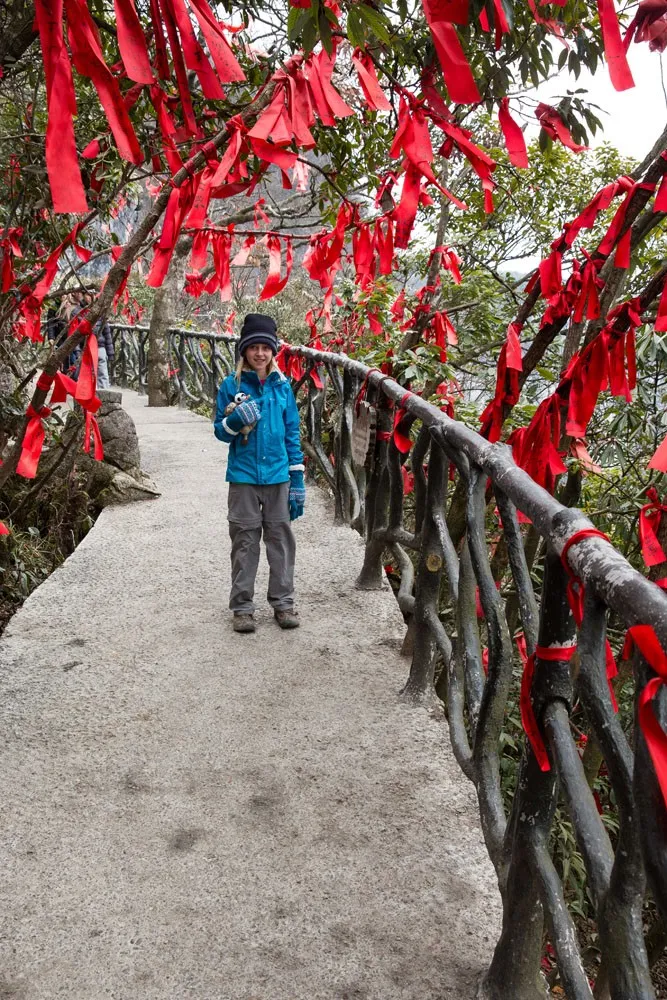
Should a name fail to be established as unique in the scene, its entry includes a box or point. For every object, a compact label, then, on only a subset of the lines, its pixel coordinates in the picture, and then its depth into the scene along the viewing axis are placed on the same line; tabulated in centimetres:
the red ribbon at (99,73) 103
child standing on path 342
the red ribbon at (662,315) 184
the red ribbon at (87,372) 204
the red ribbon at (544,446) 238
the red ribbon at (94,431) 281
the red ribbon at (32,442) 221
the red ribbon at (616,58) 142
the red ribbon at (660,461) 111
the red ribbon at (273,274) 375
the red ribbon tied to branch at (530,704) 132
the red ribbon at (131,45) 99
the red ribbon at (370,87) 174
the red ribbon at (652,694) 85
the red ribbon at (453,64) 119
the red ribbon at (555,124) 293
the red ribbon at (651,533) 168
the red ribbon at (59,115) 95
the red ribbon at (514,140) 201
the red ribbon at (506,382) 243
